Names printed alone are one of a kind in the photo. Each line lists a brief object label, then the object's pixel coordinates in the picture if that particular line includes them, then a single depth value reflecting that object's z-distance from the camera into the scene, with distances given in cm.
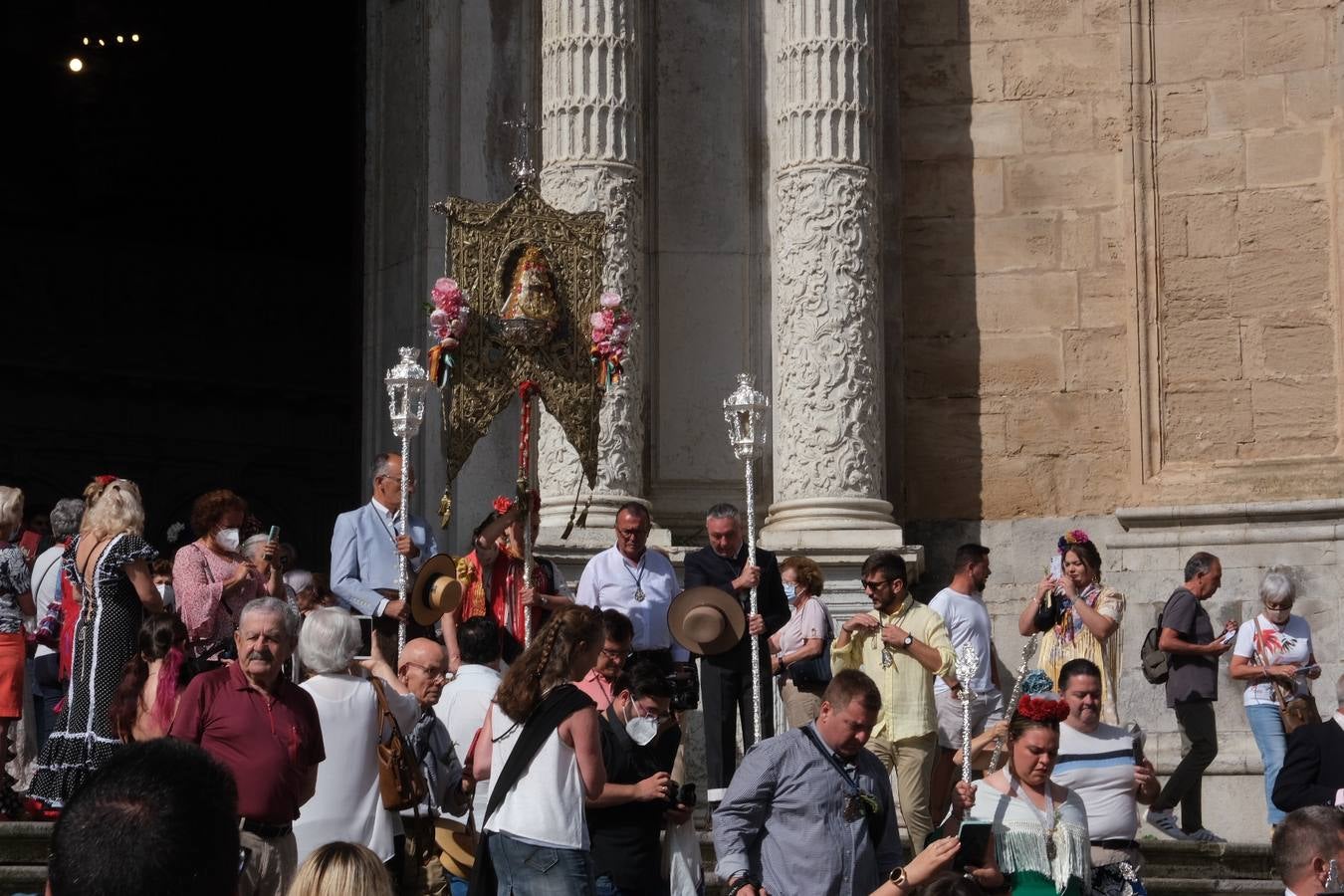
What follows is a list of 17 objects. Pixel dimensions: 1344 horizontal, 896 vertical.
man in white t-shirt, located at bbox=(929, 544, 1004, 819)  1188
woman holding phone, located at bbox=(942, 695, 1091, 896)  829
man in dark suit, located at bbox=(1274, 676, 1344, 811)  960
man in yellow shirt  1124
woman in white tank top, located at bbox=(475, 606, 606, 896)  802
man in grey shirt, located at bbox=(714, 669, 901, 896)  820
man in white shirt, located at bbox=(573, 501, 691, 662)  1218
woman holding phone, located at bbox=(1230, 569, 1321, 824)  1230
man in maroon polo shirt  782
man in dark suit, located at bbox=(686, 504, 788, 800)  1182
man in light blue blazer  1173
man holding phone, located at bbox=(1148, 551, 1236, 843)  1230
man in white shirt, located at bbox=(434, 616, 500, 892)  927
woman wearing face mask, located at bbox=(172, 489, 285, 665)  1072
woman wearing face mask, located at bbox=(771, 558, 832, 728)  1194
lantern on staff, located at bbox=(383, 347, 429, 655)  1189
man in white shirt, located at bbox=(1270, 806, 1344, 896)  719
